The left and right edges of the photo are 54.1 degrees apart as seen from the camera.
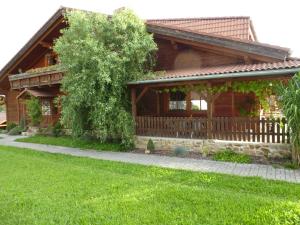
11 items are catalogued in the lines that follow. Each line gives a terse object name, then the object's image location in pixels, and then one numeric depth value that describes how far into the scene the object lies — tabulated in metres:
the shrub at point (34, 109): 19.05
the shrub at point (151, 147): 11.89
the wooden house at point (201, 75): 9.87
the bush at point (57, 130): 18.12
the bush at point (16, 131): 21.67
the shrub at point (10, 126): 23.60
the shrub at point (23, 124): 21.66
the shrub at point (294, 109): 8.28
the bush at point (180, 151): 11.03
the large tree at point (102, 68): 12.02
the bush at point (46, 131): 19.03
